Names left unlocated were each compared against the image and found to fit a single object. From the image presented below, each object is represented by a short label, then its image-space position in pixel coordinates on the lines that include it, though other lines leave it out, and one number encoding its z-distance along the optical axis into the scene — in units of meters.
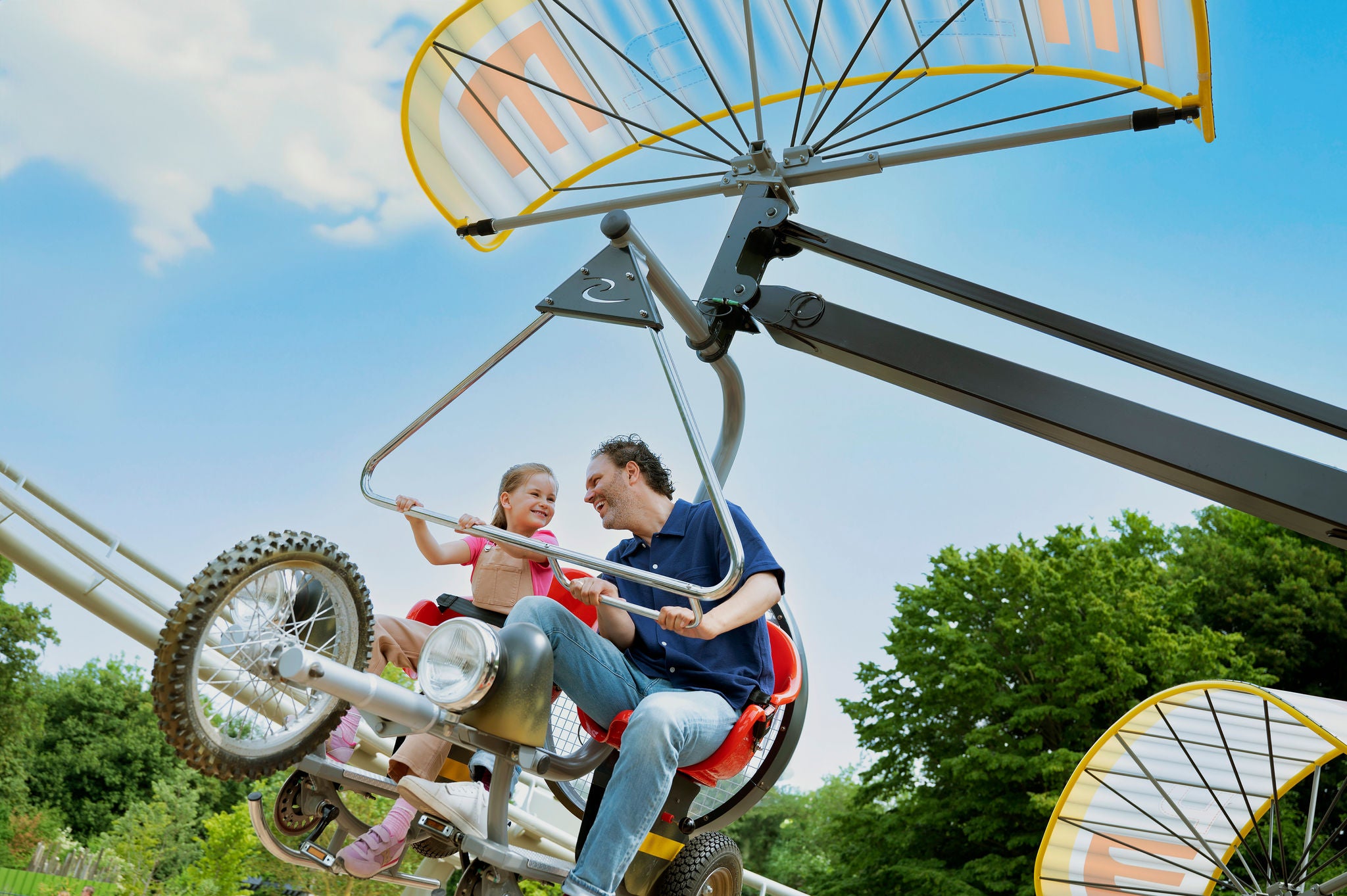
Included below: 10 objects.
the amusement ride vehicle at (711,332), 2.01
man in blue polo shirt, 2.08
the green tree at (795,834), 20.02
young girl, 2.55
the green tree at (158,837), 12.00
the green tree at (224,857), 10.05
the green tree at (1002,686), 13.92
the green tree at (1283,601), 16.22
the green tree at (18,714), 20.61
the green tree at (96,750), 23.45
